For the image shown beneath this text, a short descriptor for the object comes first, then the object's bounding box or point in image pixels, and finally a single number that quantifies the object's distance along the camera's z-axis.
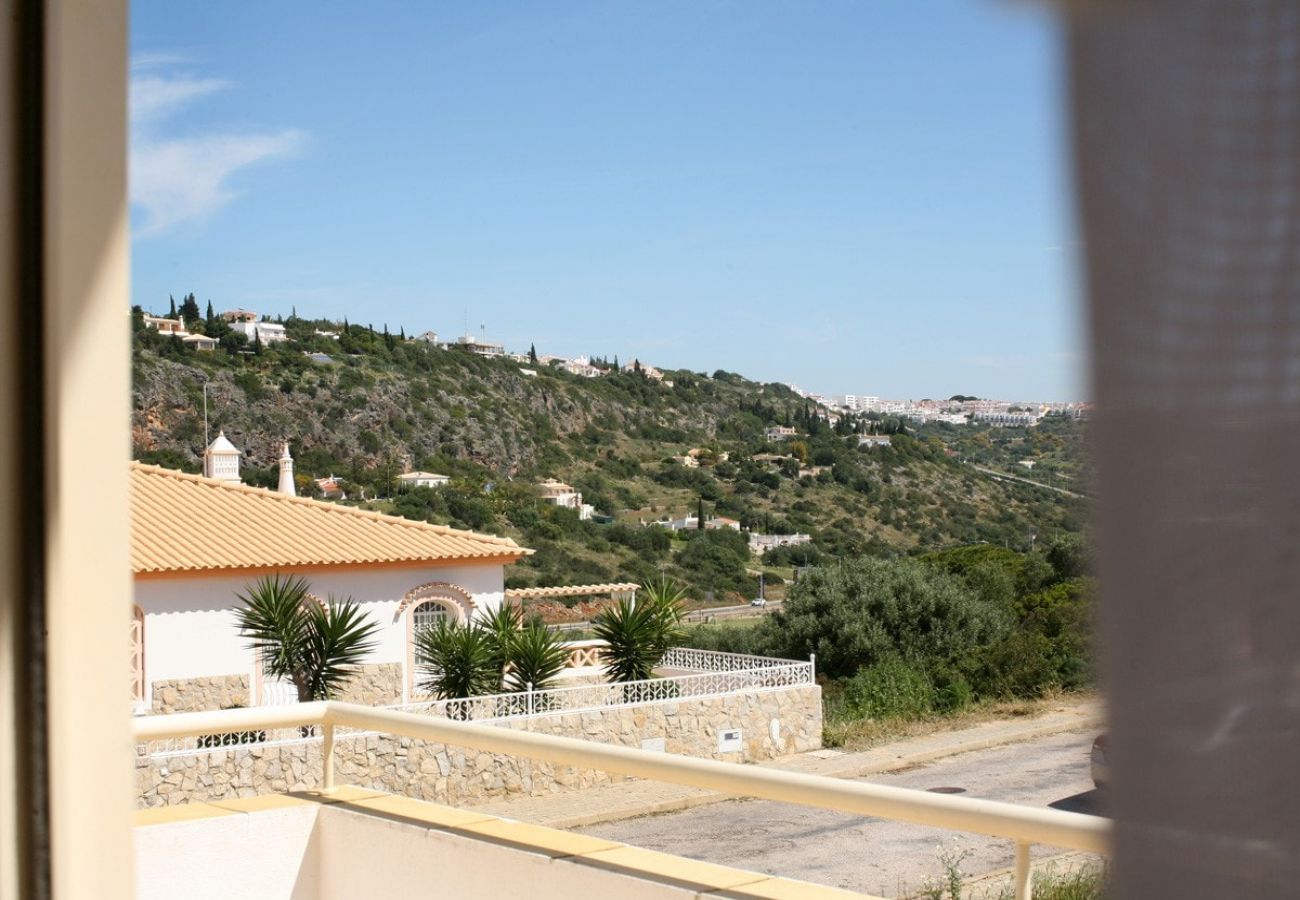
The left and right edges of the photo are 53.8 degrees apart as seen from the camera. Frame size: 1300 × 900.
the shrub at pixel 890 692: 15.67
